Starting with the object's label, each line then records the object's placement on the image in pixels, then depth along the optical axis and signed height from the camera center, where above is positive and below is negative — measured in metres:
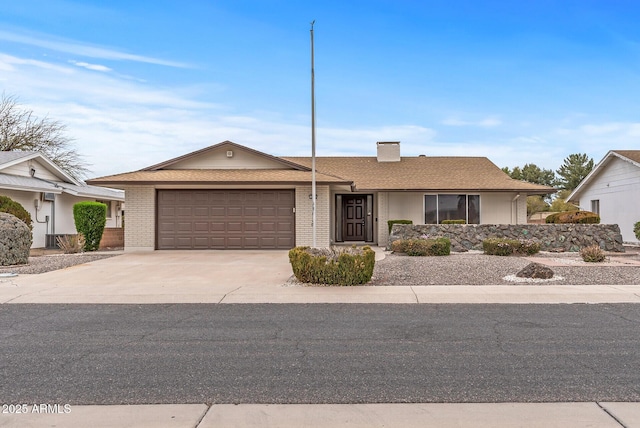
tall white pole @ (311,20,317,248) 14.09 +3.30
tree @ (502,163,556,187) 54.88 +5.41
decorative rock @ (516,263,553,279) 11.01 -1.22
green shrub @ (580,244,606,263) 13.88 -1.05
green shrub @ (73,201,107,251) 18.58 +0.04
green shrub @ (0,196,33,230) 17.39 +0.53
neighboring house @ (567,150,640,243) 21.78 +1.48
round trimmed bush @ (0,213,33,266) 13.33 -0.53
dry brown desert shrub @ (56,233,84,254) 17.91 -0.86
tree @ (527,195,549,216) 46.06 +1.42
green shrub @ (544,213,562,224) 22.99 +0.08
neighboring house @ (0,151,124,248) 19.97 +1.37
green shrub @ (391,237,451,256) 15.77 -0.89
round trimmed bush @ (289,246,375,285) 10.34 -1.03
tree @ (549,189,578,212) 40.62 +1.15
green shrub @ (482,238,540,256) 15.95 -0.93
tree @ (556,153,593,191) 52.53 +5.70
